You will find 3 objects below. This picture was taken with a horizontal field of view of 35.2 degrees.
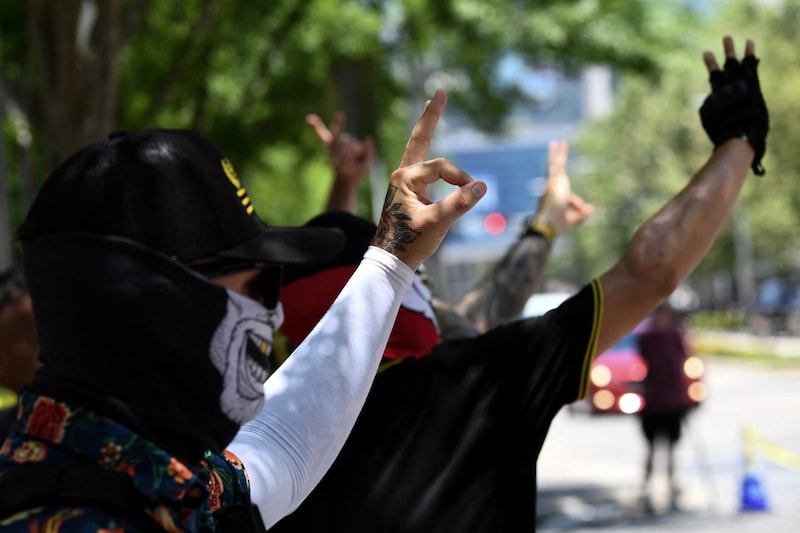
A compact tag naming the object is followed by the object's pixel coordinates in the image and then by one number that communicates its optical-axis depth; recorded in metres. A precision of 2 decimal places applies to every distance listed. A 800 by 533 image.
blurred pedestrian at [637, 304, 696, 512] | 11.70
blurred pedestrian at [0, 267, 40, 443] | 3.91
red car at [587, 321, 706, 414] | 18.55
